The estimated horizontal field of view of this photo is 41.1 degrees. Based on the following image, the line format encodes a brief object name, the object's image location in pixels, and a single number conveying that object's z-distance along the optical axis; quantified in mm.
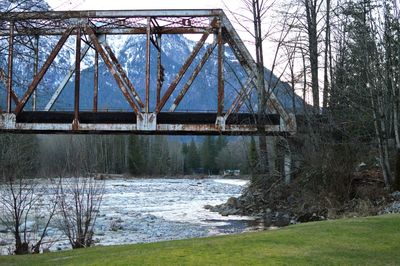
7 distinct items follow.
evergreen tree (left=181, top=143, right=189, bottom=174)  119188
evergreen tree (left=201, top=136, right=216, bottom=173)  116188
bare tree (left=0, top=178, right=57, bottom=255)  12945
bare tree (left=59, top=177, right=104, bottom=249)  13656
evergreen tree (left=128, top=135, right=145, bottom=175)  96688
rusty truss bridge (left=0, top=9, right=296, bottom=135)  24328
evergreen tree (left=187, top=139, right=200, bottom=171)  120125
